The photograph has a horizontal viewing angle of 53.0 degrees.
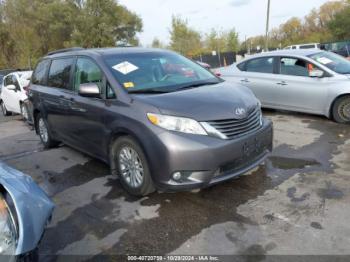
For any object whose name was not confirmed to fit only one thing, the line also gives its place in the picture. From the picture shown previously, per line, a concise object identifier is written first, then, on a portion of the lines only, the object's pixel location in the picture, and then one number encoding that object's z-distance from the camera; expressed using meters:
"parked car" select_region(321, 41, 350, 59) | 23.55
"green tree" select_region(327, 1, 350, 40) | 48.62
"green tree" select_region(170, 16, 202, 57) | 44.38
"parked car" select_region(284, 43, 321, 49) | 24.43
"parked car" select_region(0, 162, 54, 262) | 2.11
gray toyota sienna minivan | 3.60
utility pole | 26.83
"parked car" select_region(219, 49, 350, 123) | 6.88
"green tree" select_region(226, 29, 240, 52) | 48.88
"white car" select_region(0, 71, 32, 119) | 10.06
